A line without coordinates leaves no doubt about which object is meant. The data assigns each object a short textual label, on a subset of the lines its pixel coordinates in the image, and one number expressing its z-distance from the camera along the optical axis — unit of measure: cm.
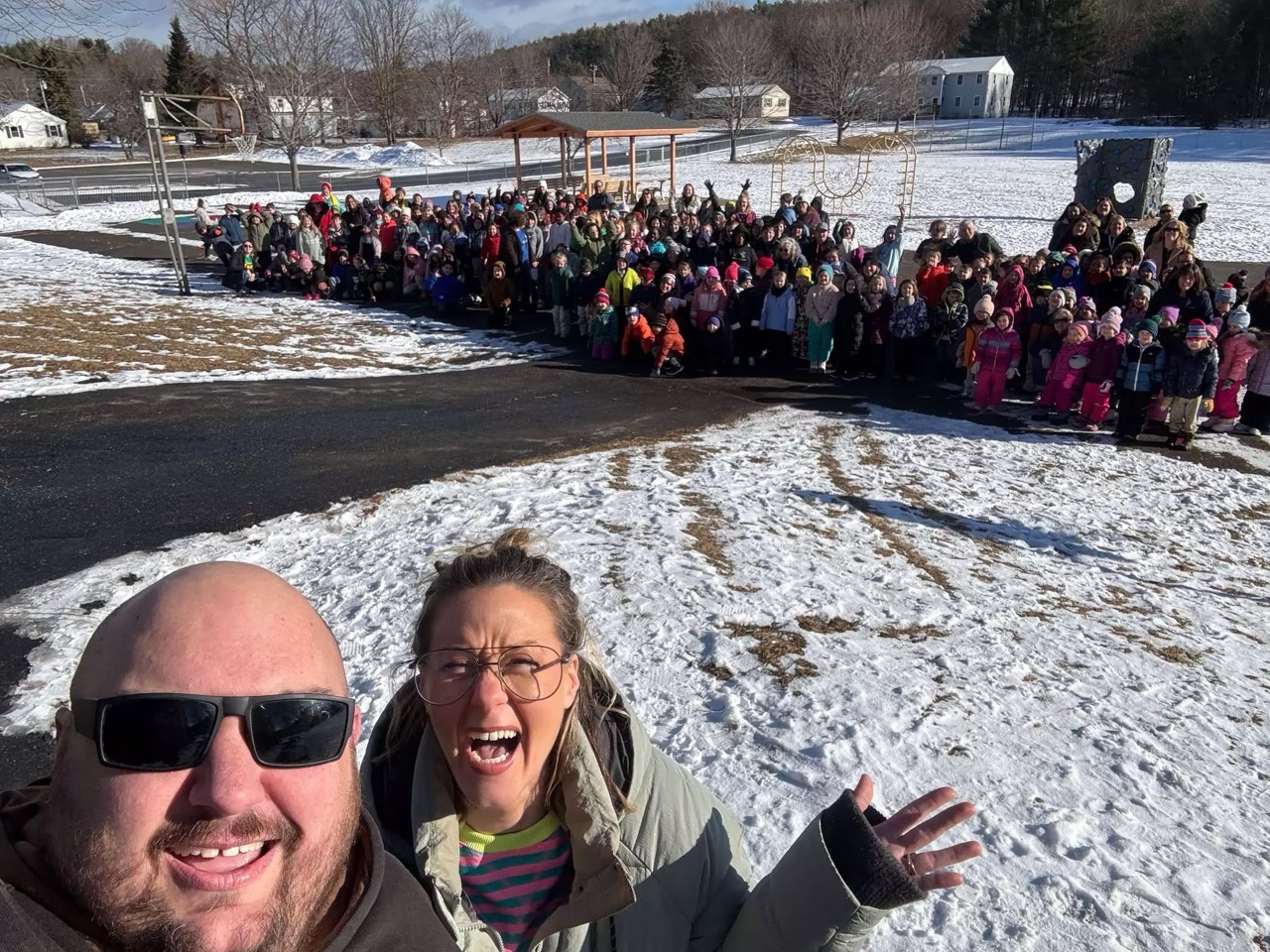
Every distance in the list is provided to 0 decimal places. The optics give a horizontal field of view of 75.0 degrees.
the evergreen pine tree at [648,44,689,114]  7094
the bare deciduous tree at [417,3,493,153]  6074
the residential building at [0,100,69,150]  6550
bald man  107
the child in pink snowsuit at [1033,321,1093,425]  941
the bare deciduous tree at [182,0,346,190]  3559
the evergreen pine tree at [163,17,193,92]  6488
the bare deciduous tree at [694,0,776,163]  5128
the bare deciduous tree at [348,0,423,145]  5378
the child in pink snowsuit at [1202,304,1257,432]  909
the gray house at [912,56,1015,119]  6819
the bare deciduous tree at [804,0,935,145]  5012
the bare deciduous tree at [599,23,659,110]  6925
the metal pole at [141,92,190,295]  1488
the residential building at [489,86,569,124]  7338
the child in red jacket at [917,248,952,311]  1147
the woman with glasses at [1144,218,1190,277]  1114
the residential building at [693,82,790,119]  5525
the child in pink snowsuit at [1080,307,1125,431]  927
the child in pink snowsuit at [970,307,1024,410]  1002
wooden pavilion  2520
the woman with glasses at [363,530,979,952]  169
